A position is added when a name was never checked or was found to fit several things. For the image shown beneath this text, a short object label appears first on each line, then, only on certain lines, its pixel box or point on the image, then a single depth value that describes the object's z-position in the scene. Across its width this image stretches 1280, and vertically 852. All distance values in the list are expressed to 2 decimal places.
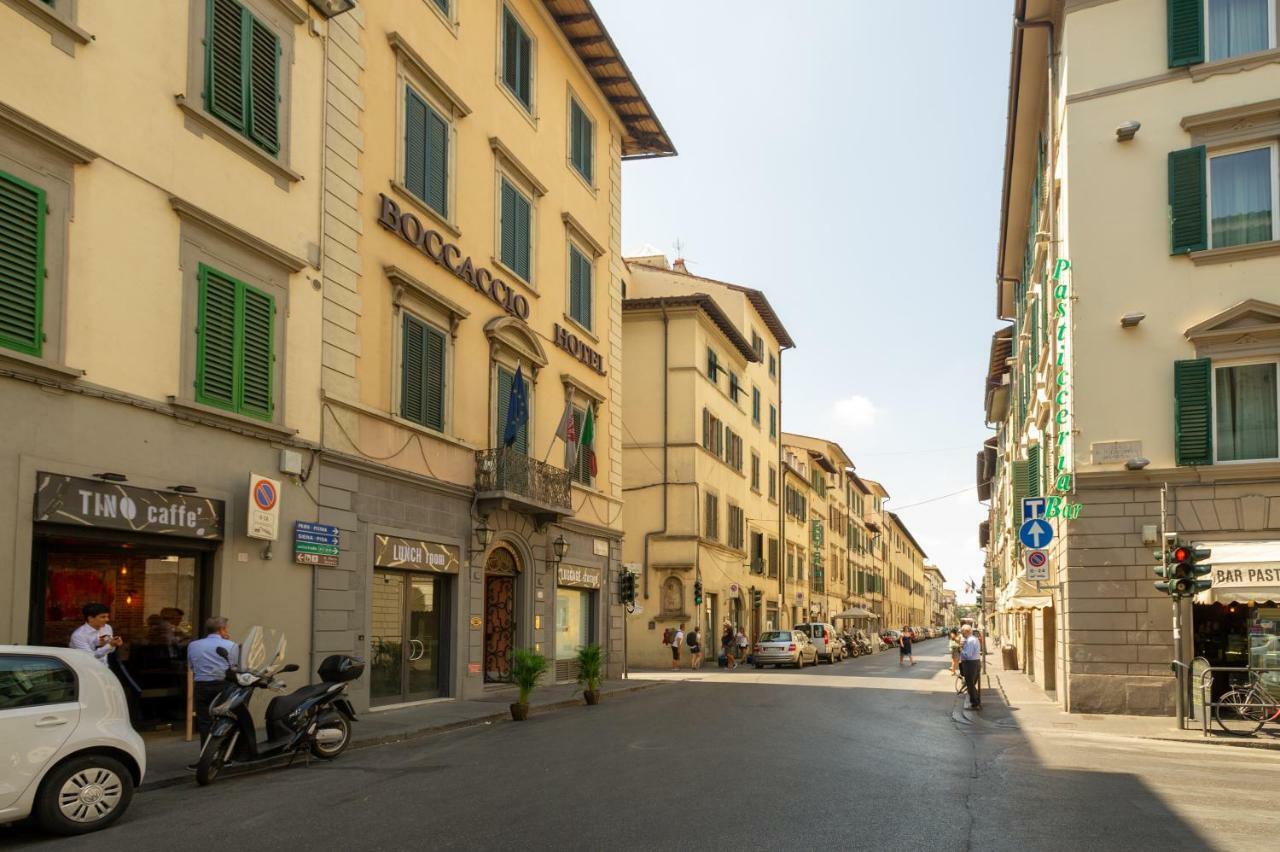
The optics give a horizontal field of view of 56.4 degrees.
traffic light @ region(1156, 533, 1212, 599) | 17.53
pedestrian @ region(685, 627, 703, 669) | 40.78
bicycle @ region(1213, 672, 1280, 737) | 17.03
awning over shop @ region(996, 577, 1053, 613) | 25.00
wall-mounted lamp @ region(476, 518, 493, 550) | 22.44
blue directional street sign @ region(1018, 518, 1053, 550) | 20.33
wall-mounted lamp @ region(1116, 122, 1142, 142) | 20.56
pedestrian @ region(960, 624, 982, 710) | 22.64
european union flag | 22.83
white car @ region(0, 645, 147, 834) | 8.49
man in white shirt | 12.19
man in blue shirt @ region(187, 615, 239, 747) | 12.13
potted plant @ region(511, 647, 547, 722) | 19.00
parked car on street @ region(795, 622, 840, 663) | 49.62
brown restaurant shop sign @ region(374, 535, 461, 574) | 19.14
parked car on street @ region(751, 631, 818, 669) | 42.91
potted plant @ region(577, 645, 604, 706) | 22.52
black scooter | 11.64
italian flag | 27.00
